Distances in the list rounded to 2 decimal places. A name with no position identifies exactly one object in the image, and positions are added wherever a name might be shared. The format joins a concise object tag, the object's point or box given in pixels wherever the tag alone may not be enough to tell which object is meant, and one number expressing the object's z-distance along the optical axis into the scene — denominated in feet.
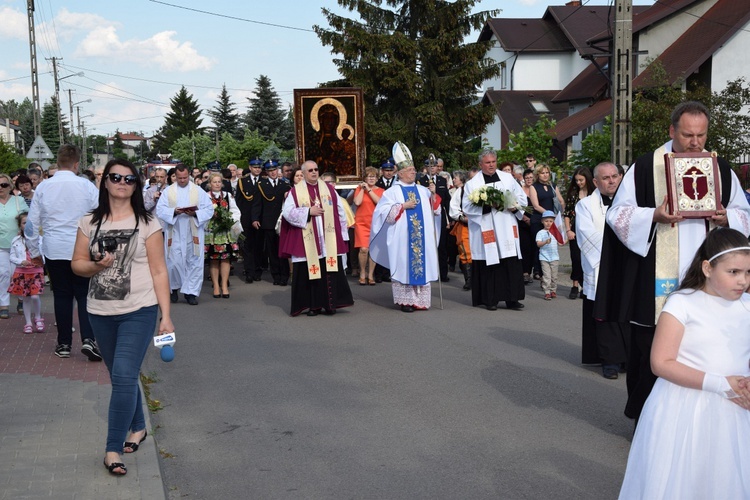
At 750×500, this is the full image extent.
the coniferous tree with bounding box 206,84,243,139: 350.64
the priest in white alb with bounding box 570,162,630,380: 27.66
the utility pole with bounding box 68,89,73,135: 332.19
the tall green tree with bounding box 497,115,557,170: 99.40
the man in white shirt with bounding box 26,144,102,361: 29.53
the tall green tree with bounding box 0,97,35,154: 376.07
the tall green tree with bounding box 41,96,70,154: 344.28
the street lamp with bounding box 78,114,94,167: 361.82
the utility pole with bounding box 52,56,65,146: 232.53
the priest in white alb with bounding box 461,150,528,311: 41.75
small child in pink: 36.09
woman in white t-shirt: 18.51
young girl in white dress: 12.69
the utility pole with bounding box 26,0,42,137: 126.11
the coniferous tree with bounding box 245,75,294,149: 264.72
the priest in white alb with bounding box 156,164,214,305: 45.42
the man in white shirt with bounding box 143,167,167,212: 52.60
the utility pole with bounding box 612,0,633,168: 51.37
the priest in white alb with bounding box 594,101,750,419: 18.69
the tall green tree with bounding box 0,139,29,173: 139.04
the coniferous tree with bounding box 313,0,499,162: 128.36
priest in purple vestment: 41.50
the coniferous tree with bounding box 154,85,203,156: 420.77
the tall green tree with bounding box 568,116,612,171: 77.05
